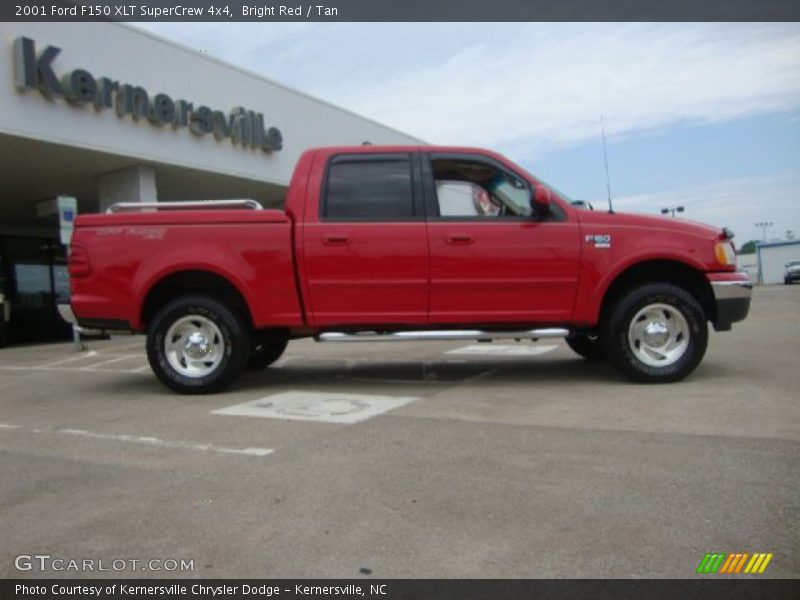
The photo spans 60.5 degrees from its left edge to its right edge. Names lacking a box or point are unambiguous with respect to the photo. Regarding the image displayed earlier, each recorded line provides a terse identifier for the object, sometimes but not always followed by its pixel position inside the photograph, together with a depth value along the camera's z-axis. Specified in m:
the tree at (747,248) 96.66
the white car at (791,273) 47.34
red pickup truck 5.93
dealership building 11.88
